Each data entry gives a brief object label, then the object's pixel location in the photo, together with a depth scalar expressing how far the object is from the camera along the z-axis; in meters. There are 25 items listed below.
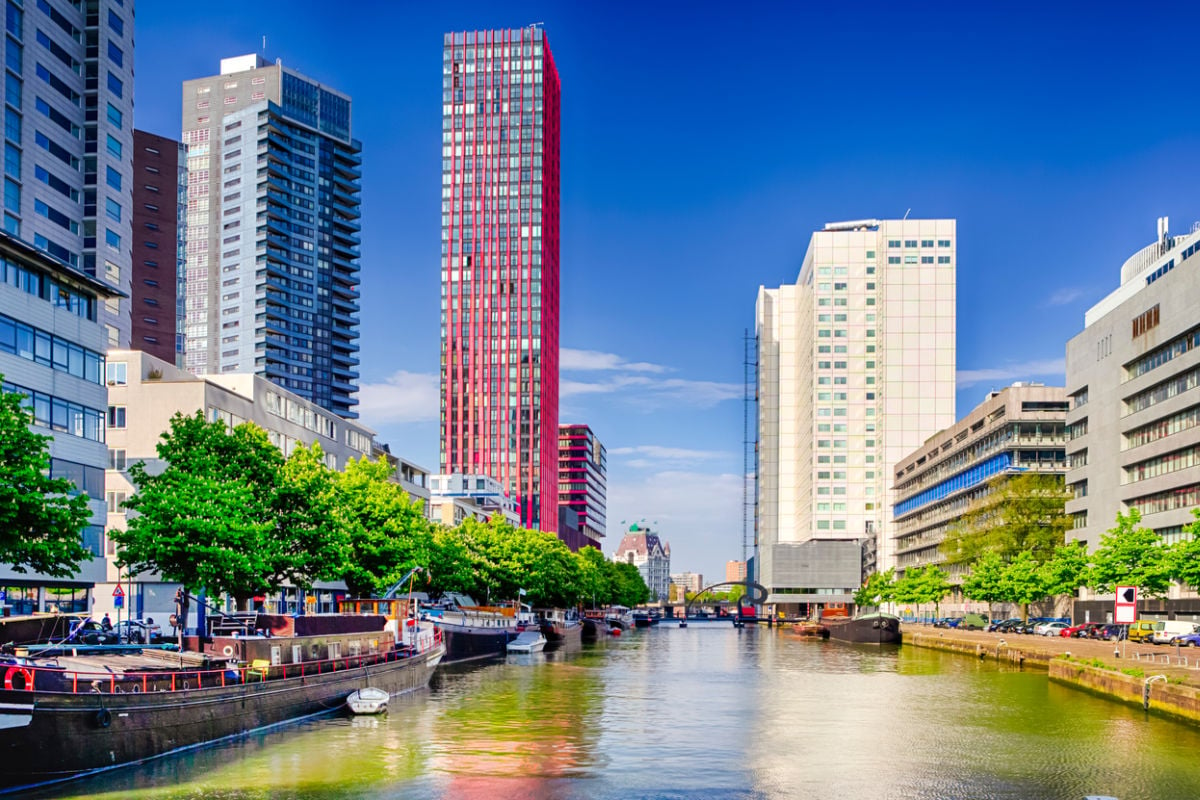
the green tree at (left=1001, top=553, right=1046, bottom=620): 131.75
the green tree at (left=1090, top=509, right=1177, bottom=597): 99.38
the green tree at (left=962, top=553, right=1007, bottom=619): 142.85
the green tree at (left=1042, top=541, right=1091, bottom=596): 122.06
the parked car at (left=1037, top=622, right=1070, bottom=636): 122.11
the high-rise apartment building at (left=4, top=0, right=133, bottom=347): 123.62
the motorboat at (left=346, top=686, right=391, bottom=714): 58.69
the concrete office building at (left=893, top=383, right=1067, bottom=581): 170.88
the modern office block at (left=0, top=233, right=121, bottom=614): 78.00
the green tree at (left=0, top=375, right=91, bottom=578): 47.25
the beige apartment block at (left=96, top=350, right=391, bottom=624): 102.88
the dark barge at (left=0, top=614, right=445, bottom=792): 36.53
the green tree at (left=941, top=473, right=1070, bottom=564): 155.75
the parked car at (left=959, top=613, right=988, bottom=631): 150.12
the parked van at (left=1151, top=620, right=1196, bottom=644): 99.00
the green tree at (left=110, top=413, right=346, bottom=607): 58.62
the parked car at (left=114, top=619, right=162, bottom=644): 68.16
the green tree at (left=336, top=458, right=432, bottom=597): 86.44
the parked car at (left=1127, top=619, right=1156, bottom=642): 101.38
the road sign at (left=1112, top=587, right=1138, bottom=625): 63.95
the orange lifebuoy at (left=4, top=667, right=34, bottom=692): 36.17
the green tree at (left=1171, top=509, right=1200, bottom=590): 79.94
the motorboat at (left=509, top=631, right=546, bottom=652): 119.44
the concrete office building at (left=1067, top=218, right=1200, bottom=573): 119.56
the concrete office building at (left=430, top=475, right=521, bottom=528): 194.88
